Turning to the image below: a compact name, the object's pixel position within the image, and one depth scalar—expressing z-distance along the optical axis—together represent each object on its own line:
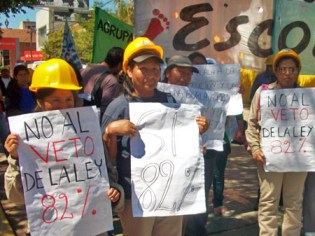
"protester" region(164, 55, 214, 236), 3.22
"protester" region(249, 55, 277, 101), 4.77
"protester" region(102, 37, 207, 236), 2.39
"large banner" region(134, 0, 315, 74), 4.54
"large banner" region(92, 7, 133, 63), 6.11
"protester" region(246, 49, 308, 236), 3.28
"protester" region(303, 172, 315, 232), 3.54
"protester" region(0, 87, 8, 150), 5.75
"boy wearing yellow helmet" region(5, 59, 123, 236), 2.11
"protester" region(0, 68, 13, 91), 12.91
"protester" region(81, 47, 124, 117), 4.21
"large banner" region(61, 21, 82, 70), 6.50
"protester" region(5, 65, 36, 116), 4.94
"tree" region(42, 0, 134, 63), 26.75
